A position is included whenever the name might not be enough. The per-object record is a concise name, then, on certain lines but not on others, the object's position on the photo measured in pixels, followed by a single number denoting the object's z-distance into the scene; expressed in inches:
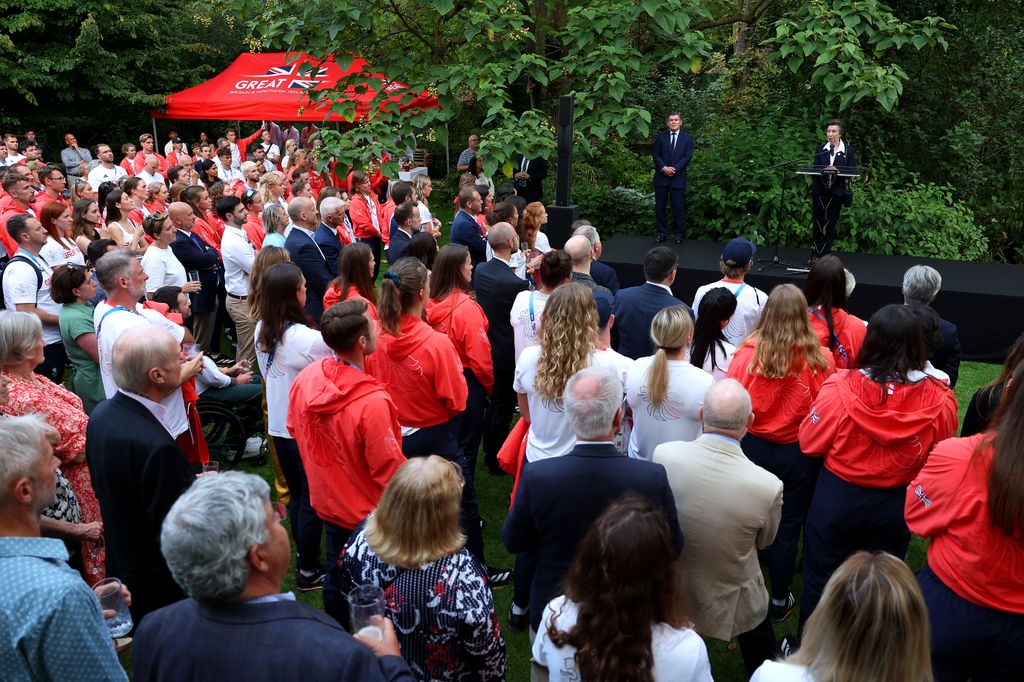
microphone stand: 371.6
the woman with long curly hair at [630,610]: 83.2
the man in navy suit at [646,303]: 188.9
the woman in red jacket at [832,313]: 172.6
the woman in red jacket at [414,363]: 159.6
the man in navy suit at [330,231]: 277.3
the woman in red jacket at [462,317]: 186.5
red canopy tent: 579.6
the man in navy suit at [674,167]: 421.4
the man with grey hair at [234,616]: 71.1
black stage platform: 332.8
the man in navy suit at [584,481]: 109.0
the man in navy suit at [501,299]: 214.4
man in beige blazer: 115.5
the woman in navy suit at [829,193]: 367.2
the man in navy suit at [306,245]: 257.9
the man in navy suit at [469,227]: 294.7
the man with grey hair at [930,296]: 184.1
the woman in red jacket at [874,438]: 131.3
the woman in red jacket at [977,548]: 99.9
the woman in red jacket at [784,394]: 152.2
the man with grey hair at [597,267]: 220.5
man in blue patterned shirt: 76.9
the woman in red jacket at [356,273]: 202.1
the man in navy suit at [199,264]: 275.0
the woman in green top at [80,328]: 179.9
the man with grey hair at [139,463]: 118.1
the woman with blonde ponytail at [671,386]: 142.8
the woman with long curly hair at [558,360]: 148.0
